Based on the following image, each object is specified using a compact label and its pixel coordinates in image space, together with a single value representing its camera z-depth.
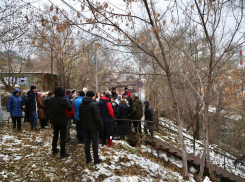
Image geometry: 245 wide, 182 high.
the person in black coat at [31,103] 6.62
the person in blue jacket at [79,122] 5.60
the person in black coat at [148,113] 8.06
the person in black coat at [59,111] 4.42
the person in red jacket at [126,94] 8.16
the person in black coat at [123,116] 6.89
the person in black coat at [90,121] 4.29
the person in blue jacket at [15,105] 6.36
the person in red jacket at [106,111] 5.58
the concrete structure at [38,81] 17.78
